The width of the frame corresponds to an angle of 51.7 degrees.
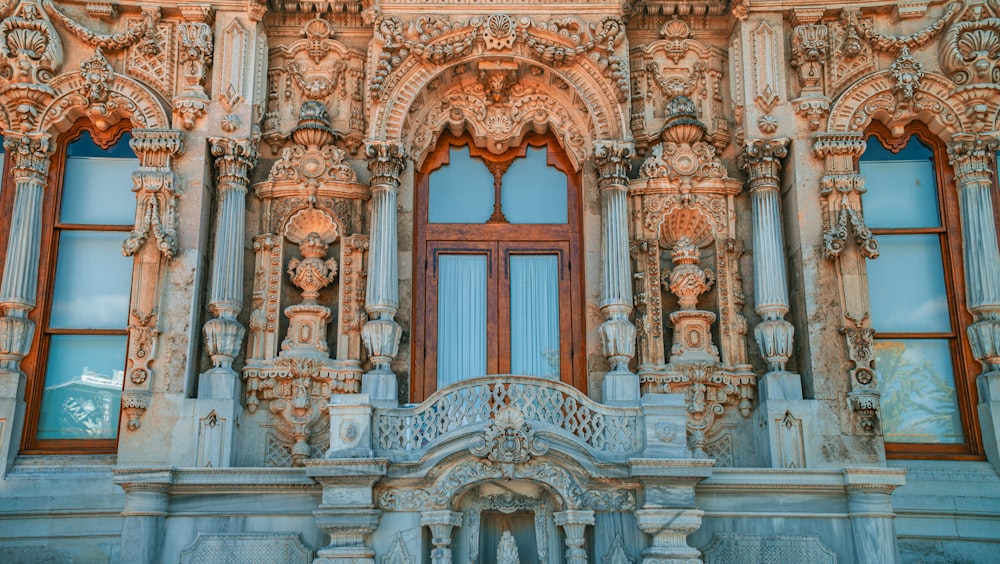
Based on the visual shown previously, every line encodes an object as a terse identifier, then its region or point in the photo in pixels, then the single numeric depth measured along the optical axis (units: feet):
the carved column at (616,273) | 45.93
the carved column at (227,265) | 45.39
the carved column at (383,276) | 45.85
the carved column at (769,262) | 45.85
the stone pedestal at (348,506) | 38.34
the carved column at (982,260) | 45.47
